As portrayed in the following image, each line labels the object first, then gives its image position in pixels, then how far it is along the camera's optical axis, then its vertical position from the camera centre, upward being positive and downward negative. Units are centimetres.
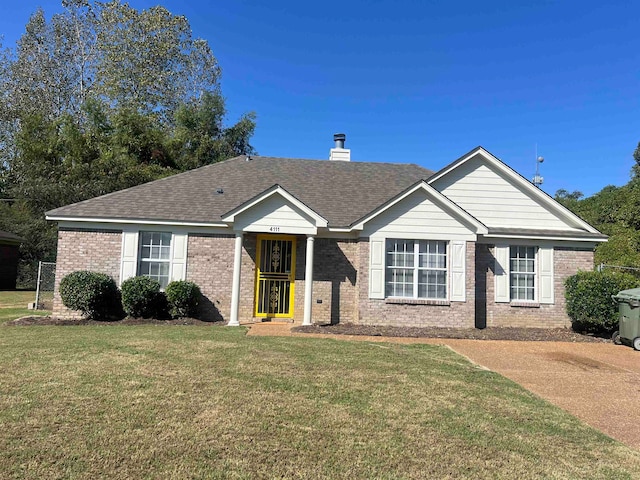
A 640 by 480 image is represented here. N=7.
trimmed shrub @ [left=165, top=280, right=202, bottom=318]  1175 -65
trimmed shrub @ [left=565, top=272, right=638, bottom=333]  1152 -32
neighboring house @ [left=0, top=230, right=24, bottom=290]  2506 +66
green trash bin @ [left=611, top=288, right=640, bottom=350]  1006 -71
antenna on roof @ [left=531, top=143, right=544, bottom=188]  1771 +443
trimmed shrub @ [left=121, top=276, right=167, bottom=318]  1159 -68
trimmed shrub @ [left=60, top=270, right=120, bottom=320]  1145 -56
